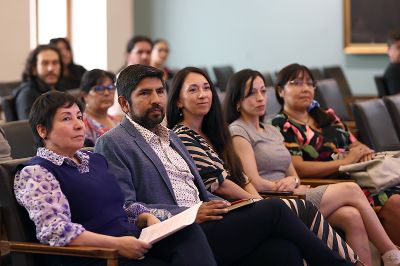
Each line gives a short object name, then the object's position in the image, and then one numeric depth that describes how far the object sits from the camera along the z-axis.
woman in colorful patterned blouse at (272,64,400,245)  6.19
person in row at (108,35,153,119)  10.24
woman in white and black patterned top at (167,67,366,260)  4.94
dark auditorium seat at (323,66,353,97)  13.34
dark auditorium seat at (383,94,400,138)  7.36
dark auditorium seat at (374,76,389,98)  11.67
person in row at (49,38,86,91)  10.17
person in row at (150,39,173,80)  12.66
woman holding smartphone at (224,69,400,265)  5.34
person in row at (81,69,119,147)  6.61
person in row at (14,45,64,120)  8.30
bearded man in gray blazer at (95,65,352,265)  4.42
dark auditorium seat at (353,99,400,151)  6.87
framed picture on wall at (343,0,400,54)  14.37
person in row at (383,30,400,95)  11.58
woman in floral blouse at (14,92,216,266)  3.82
